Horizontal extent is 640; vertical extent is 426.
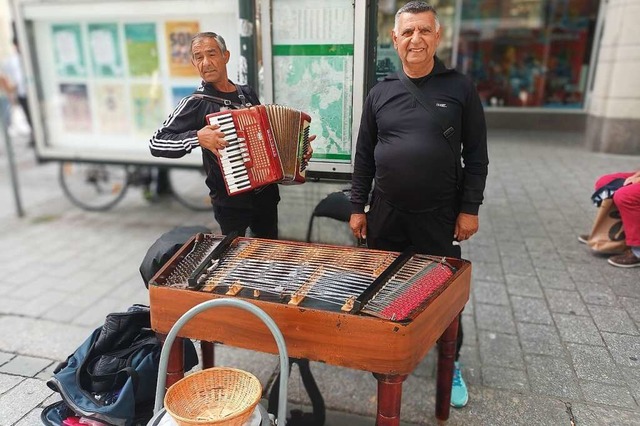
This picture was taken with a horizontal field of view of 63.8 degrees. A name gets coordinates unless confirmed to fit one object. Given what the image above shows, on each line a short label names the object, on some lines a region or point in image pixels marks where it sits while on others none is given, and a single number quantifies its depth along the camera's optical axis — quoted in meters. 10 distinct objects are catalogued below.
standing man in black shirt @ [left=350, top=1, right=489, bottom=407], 2.35
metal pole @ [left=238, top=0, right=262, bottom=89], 3.21
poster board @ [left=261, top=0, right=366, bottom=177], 3.17
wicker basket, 1.82
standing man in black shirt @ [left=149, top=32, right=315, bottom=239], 2.53
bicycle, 6.35
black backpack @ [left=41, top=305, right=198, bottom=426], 2.31
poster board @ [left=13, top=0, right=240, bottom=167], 5.31
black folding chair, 3.15
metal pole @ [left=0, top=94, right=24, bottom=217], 5.74
